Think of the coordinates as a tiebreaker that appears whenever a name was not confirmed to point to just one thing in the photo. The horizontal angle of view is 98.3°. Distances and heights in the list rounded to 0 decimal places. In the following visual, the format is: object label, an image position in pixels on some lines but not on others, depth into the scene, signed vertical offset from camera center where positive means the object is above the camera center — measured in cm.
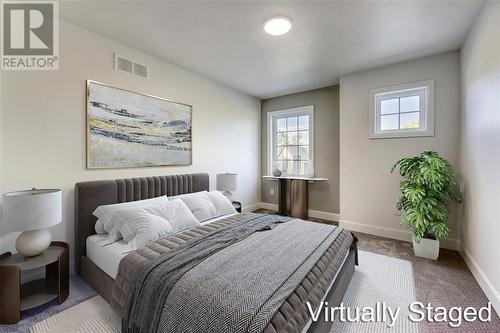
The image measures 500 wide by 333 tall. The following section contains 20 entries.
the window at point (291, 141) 470 +58
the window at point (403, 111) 316 +87
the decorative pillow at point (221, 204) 297 -54
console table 441 -60
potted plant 264 -40
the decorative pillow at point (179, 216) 232 -56
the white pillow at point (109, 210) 219 -46
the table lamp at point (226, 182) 380 -29
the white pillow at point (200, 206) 274 -52
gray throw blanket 111 -71
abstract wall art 249 +48
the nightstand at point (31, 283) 164 -100
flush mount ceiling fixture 221 +149
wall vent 267 +128
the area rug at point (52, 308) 163 -121
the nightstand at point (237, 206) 363 -68
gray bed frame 185 -50
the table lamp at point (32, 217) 163 -40
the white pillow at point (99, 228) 227 -66
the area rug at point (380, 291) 167 -121
